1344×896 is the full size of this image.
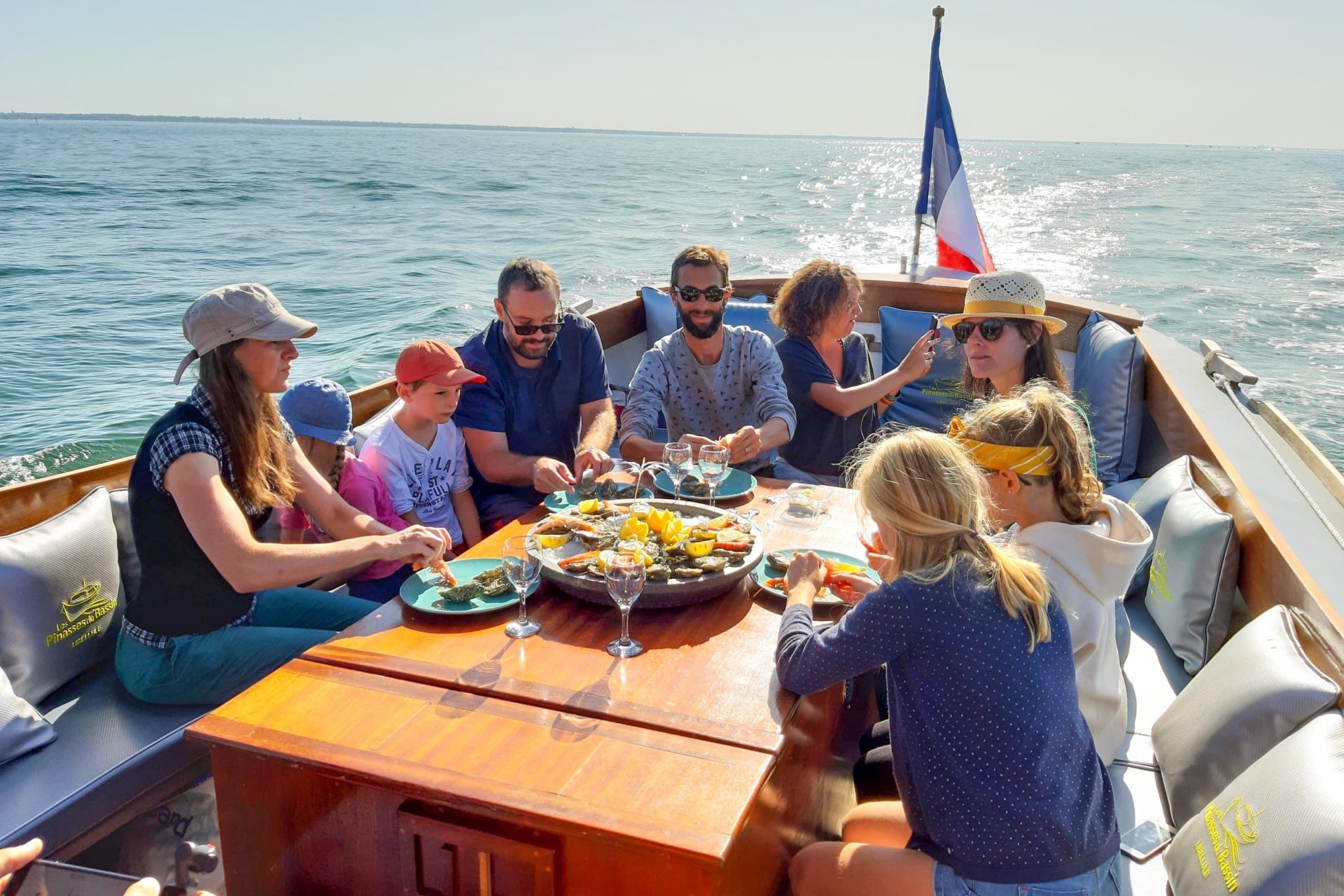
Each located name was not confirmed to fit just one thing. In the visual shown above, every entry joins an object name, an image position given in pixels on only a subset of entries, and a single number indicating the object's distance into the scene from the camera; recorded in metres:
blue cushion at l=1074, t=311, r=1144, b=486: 3.54
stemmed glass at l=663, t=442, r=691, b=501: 2.29
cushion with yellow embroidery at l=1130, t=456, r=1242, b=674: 2.18
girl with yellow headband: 1.61
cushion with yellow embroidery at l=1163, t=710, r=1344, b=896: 1.24
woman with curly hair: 3.19
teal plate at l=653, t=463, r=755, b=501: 2.44
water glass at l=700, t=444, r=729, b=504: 2.27
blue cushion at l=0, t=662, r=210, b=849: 1.75
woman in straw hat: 2.69
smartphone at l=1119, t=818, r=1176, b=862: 1.72
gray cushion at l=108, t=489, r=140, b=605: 2.32
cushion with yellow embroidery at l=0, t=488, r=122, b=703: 1.99
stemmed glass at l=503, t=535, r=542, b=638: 1.63
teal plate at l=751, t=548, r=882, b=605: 1.89
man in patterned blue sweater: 3.08
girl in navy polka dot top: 1.36
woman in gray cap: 1.86
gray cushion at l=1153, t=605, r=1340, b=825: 1.55
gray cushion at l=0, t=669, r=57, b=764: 1.85
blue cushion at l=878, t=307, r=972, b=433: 4.07
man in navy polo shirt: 2.80
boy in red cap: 2.50
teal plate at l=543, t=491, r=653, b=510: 2.32
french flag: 5.21
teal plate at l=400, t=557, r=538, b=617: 1.74
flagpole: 4.82
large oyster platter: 1.75
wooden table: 1.24
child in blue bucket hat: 2.49
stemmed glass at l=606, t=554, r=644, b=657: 1.54
